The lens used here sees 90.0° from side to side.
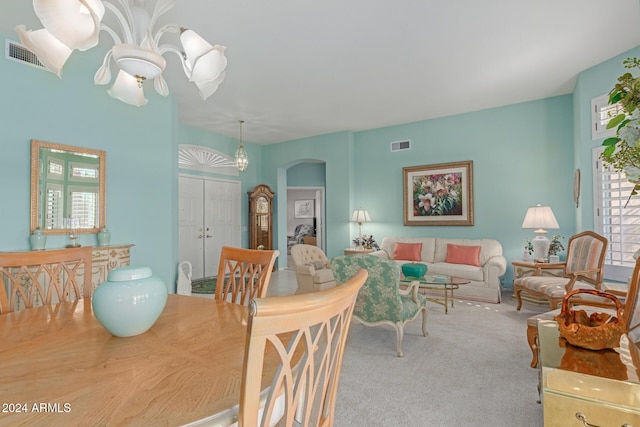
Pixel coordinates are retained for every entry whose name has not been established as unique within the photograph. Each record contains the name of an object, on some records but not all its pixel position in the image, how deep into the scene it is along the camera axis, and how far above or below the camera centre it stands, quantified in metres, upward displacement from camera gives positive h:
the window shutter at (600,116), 3.65 +1.18
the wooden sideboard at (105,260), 3.30 -0.46
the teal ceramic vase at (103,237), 3.53 -0.22
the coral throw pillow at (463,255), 4.98 -0.61
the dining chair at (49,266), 1.67 -0.28
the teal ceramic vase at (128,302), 1.15 -0.31
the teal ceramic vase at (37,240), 3.06 -0.22
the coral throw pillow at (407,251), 5.54 -0.62
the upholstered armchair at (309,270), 4.39 -0.77
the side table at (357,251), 5.95 -0.66
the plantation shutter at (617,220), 3.47 -0.05
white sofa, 4.57 -0.77
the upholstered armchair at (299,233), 10.65 -0.56
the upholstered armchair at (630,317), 1.95 -0.67
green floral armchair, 2.80 -0.69
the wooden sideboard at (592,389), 1.22 -0.68
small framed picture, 10.52 +0.25
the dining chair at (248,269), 1.81 -0.32
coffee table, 3.62 -0.75
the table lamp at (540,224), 4.32 -0.11
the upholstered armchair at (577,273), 3.39 -0.62
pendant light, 5.59 +1.02
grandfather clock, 7.30 -0.01
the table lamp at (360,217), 6.26 -0.01
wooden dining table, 0.74 -0.45
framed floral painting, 5.57 +0.40
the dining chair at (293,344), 0.58 -0.28
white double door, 6.36 -0.08
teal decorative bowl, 3.86 -0.65
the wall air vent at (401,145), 6.17 +1.38
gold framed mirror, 3.17 +0.31
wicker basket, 1.51 -0.54
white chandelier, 1.27 +0.81
